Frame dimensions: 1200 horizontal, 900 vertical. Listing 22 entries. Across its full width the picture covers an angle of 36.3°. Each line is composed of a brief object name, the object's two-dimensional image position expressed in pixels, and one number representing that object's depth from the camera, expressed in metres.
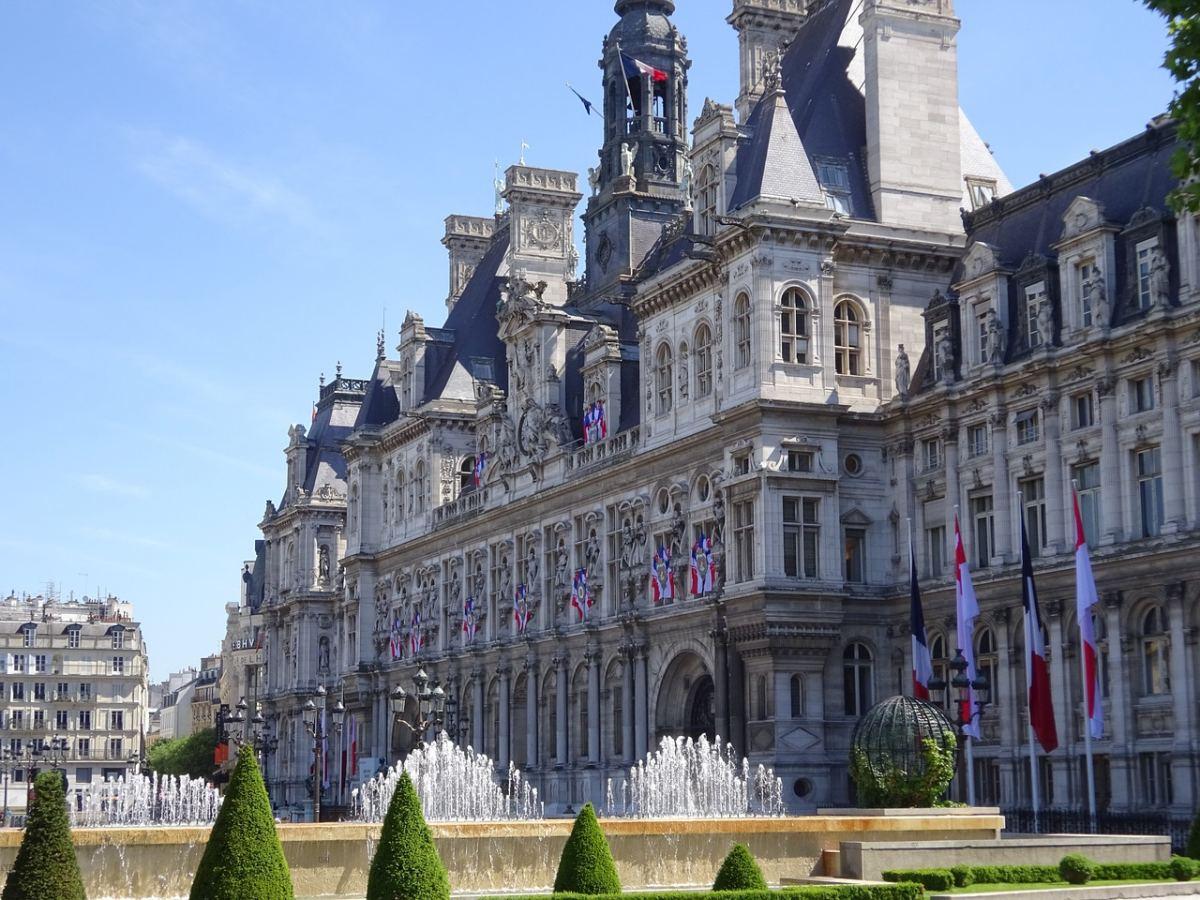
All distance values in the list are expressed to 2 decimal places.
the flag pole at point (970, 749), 45.44
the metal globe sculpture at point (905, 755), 34.19
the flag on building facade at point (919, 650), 49.69
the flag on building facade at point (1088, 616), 43.75
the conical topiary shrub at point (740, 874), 27.84
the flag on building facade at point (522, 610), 70.75
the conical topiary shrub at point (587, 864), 27.95
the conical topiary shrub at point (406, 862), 25.34
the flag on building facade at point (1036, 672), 45.19
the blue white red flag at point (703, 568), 56.53
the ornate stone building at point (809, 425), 45.28
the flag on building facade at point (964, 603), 47.50
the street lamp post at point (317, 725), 60.56
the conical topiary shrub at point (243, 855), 24.17
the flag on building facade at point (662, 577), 59.66
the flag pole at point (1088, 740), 43.00
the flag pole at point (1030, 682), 45.16
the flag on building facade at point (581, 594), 65.75
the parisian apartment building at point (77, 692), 146.88
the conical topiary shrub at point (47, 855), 23.02
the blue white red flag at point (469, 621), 76.06
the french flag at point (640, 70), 77.31
